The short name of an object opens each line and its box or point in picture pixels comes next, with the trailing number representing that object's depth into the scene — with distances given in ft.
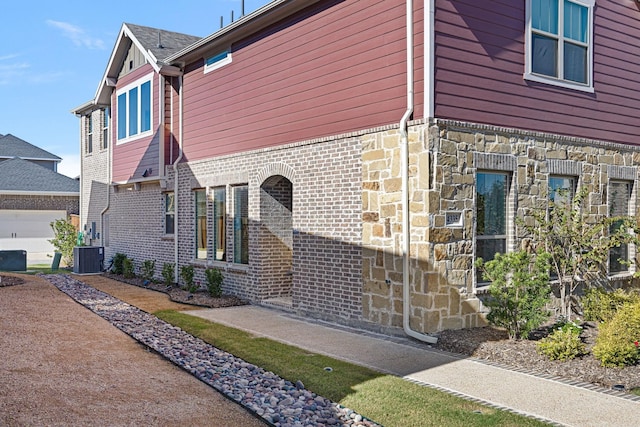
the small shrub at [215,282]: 43.52
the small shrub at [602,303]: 31.19
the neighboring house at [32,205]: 91.91
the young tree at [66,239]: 75.14
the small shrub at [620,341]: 23.40
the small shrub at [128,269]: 58.34
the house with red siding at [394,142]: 29.09
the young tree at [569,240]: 31.35
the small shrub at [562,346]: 24.76
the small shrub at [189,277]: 45.65
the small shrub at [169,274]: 50.60
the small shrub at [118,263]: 61.76
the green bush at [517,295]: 27.32
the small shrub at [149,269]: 54.77
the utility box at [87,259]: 64.85
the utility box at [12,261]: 70.03
